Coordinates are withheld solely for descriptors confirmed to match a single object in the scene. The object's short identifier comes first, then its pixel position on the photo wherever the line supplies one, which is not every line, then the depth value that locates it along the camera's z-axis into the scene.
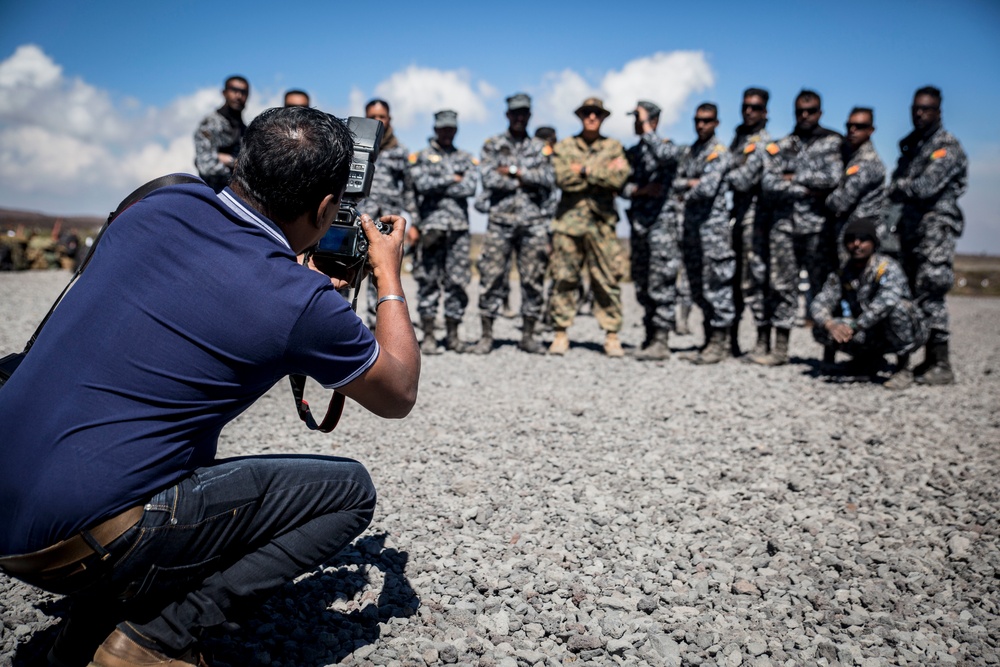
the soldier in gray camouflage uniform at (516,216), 7.64
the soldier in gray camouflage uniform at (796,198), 7.10
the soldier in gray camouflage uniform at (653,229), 7.25
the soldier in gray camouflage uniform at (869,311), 6.26
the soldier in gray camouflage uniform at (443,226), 7.54
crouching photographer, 1.64
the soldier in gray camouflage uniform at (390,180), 7.64
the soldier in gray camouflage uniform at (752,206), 7.16
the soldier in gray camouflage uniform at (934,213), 6.36
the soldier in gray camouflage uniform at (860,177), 6.87
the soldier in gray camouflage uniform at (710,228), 7.19
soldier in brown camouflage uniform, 7.32
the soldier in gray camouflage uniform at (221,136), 6.61
